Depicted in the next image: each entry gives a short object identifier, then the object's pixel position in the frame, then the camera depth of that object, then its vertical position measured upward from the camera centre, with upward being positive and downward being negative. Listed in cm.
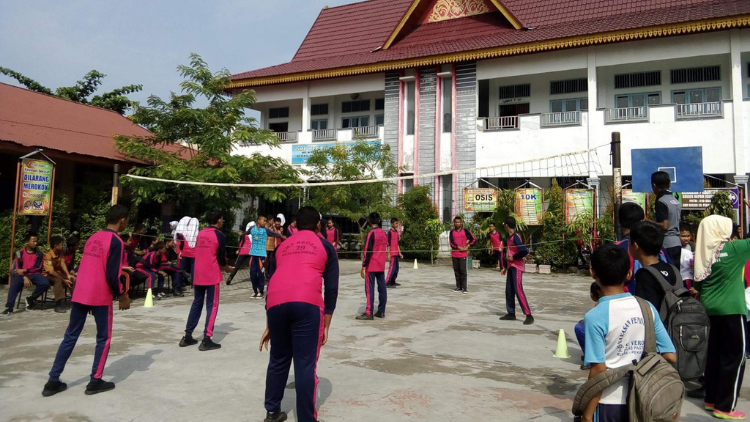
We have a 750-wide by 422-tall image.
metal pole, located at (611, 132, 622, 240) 644 +101
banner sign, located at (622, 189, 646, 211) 1552 +151
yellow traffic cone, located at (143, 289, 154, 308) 920 -110
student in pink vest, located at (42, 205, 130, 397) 463 -46
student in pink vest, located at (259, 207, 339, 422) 359 -48
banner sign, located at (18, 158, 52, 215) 985 +99
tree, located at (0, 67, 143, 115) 2773 +796
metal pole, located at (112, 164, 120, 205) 1052 +111
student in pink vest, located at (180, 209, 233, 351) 626 -44
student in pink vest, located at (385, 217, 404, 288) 1008 -24
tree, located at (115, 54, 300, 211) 1466 +268
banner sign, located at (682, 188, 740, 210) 1572 +150
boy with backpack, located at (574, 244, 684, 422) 263 -49
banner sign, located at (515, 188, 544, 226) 1608 +124
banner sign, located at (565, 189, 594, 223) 1572 +135
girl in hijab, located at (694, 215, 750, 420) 392 -45
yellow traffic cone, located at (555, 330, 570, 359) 584 -116
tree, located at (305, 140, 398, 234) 1789 +235
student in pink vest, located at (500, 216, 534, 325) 776 -46
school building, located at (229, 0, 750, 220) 1612 +601
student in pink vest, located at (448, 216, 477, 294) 1104 -10
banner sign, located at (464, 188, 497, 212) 1709 +152
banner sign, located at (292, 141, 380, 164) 2112 +381
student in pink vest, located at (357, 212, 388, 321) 804 -41
